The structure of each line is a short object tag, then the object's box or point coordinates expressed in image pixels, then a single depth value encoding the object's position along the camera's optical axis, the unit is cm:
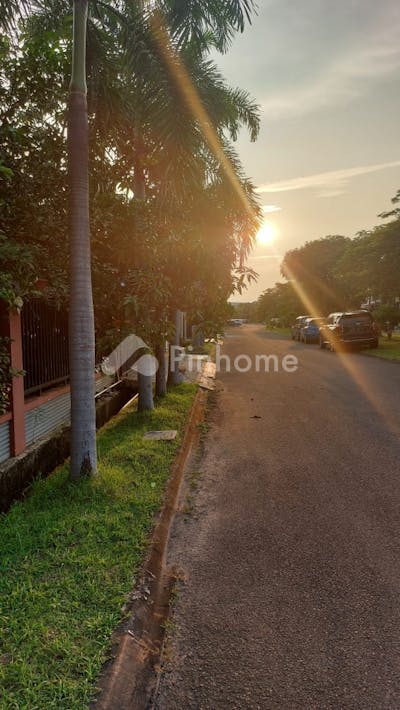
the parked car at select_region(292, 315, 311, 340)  3350
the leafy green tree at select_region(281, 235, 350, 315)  4222
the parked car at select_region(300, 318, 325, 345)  3012
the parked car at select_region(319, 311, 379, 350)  2192
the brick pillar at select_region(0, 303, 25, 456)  509
